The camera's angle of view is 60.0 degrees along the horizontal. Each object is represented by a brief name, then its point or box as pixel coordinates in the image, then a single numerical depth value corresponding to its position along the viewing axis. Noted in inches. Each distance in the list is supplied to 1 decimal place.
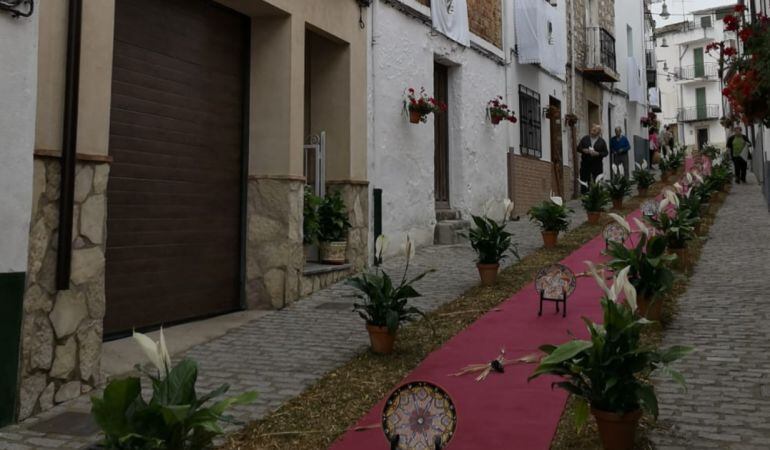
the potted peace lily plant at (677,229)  284.2
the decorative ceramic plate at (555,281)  220.5
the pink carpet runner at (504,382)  133.2
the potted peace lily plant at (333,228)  312.7
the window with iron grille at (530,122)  557.3
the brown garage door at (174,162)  216.7
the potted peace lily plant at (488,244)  281.0
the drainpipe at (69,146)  163.2
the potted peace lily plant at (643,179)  624.7
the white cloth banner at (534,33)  535.8
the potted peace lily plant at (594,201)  456.1
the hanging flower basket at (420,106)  372.8
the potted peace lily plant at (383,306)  192.2
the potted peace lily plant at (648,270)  196.2
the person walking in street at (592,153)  571.4
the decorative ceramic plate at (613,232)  263.6
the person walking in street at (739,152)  708.0
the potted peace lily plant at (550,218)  360.2
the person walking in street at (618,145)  698.8
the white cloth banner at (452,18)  410.3
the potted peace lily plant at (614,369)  116.8
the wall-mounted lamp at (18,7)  148.0
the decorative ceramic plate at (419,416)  107.0
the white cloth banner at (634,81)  869.2
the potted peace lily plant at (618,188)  534.3
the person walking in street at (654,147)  1048.2
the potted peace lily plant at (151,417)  95.1
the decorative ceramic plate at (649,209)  299.0
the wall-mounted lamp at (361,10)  336.7
